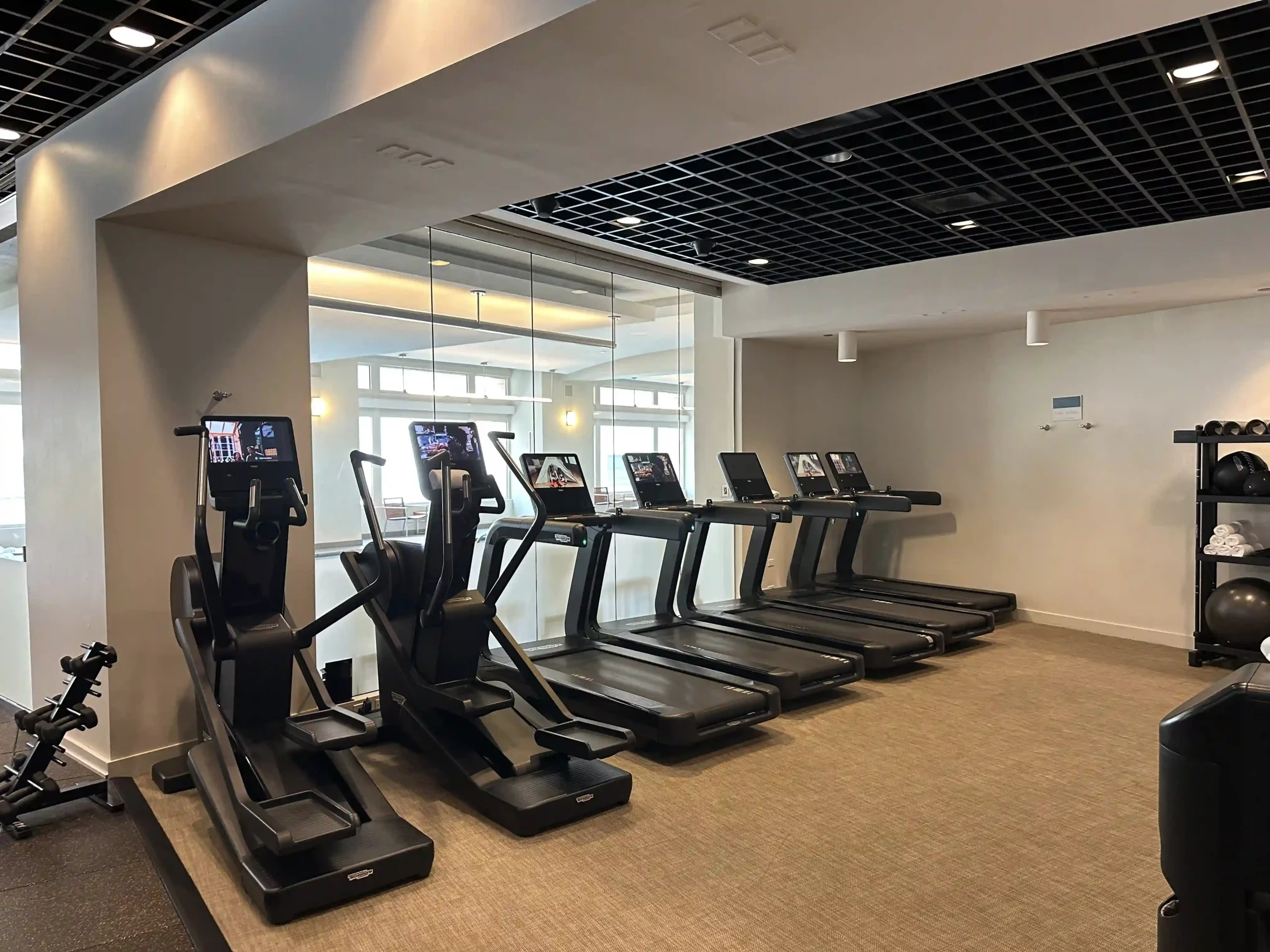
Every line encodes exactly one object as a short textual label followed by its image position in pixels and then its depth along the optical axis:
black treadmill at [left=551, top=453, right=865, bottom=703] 5.27
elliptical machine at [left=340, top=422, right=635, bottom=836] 3.72
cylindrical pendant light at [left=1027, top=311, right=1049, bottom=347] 6.74
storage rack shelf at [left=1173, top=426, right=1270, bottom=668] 6.00
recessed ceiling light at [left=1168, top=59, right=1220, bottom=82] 3.45
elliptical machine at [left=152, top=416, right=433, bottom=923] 3.02
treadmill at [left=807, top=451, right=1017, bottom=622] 7.65
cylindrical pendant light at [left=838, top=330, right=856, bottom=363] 7.84
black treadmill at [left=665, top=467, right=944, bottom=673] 5.98
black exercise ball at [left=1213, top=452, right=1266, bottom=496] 6.06
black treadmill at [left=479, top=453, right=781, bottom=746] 4.45
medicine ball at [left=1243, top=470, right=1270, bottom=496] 5.92
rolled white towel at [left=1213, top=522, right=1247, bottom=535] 6.15
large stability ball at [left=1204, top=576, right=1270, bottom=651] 5.85
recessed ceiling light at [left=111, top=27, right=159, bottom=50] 3.32
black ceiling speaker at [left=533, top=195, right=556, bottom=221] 5.30
